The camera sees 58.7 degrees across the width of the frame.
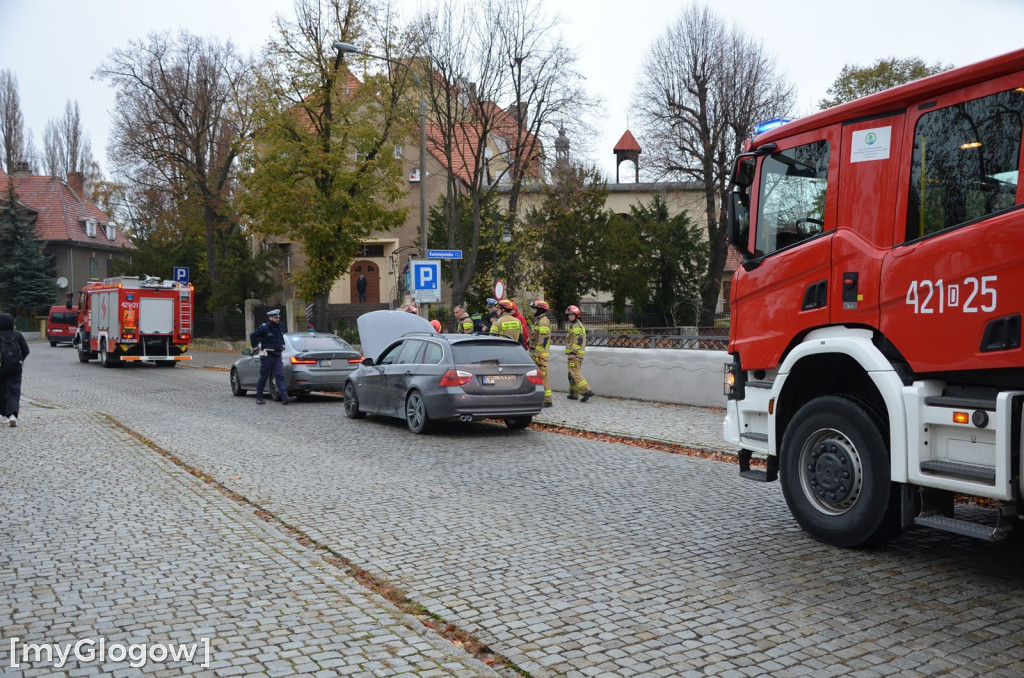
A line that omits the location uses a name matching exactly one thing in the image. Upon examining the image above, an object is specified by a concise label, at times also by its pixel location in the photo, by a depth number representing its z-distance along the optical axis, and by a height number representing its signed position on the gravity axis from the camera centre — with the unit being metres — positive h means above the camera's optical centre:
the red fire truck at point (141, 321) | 29.86 +0.09
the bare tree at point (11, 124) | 66.88 +14.78
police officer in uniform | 17.22 -0.45
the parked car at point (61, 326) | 49.77 -0.22
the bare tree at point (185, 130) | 40.78 +8.95
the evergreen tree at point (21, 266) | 57.97 +3.55
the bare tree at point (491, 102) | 30.92 +8.04
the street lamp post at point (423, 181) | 22.02 +3.72
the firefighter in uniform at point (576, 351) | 16.39 -0.37
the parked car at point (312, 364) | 17.86 -0.74
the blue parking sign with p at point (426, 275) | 20.91 +1.24
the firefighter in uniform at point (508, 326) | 15.84 +0.07
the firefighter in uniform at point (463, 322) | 17.34 +0.14
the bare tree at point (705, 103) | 37.12 +9.55
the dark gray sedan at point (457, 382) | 12.51 -0.74
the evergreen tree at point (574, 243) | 44.41 +4.40
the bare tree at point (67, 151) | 72.44 +13.63
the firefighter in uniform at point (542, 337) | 16.22 -0.12
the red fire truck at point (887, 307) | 5.25 +0.19
